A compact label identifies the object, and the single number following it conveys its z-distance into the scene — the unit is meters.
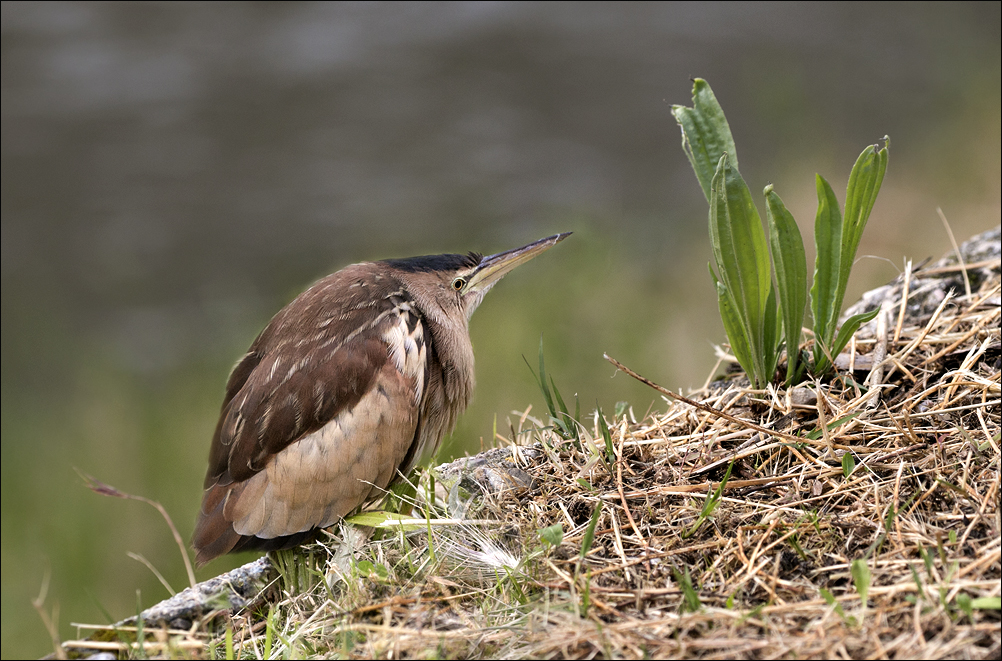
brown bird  8.38
